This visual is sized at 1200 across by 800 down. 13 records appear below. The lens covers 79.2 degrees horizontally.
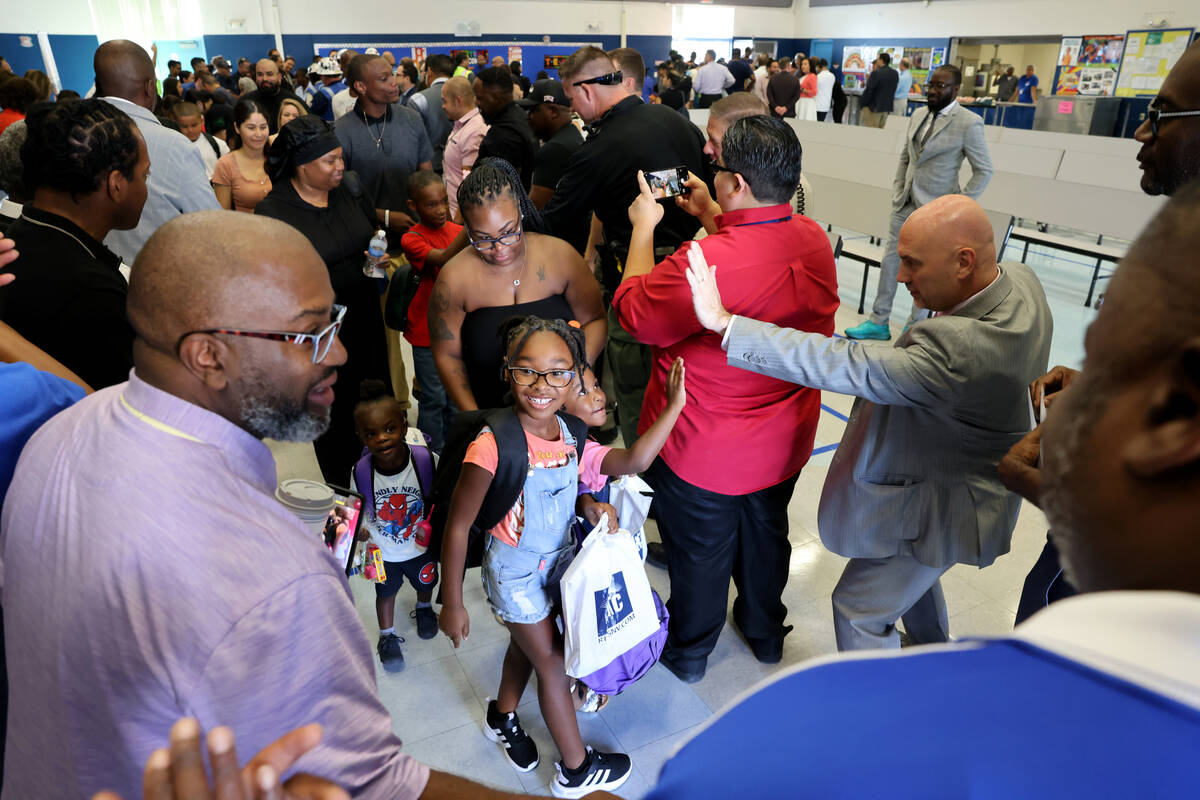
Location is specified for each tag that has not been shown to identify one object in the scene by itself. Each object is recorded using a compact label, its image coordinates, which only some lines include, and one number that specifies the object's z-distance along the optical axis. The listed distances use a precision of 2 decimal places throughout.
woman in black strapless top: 2.53
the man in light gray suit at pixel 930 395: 1.92
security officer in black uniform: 3.37
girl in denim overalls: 2.08
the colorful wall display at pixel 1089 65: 14.46
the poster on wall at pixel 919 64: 18.77
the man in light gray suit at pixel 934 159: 5.46
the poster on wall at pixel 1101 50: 14.36
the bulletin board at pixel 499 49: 18.75
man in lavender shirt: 0.92
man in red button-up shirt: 2.24
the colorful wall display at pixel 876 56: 18.72
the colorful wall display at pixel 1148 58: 12.94
